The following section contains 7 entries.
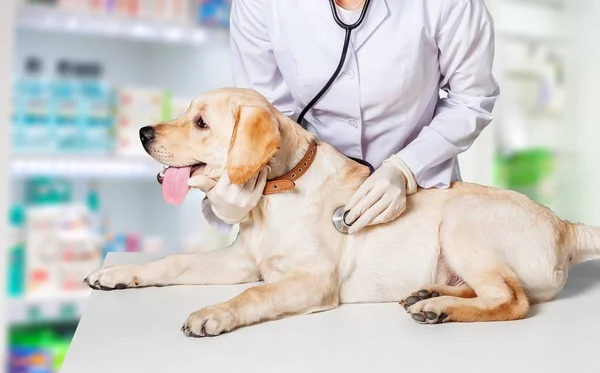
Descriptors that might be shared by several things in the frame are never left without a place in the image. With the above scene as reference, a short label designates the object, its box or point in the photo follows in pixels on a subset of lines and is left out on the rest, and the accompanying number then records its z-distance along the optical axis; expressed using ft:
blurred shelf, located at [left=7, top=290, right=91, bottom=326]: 8.59
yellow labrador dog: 3.89
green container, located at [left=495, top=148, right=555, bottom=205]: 10.98
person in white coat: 4.51
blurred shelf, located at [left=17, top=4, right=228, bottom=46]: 8.61
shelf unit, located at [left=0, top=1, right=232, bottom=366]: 8.54
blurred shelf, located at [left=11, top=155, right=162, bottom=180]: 8.50
